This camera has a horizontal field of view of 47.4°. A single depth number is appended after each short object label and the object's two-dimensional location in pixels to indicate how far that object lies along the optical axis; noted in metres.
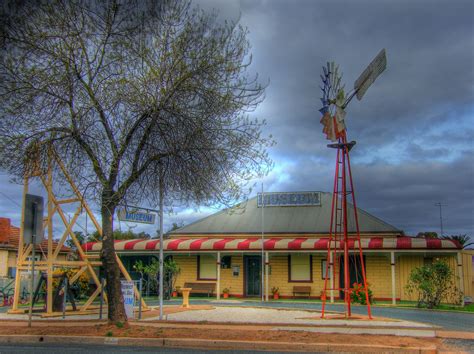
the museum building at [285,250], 27.05
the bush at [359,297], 22.48
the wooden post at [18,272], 17.98
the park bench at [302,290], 28.61
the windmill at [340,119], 15.62
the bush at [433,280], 21.34
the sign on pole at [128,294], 15.77
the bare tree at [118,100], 12.59
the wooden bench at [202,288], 29.88
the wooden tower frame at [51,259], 17.58
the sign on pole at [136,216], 14.12
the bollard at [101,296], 16.01
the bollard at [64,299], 16.45
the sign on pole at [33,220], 14.12
